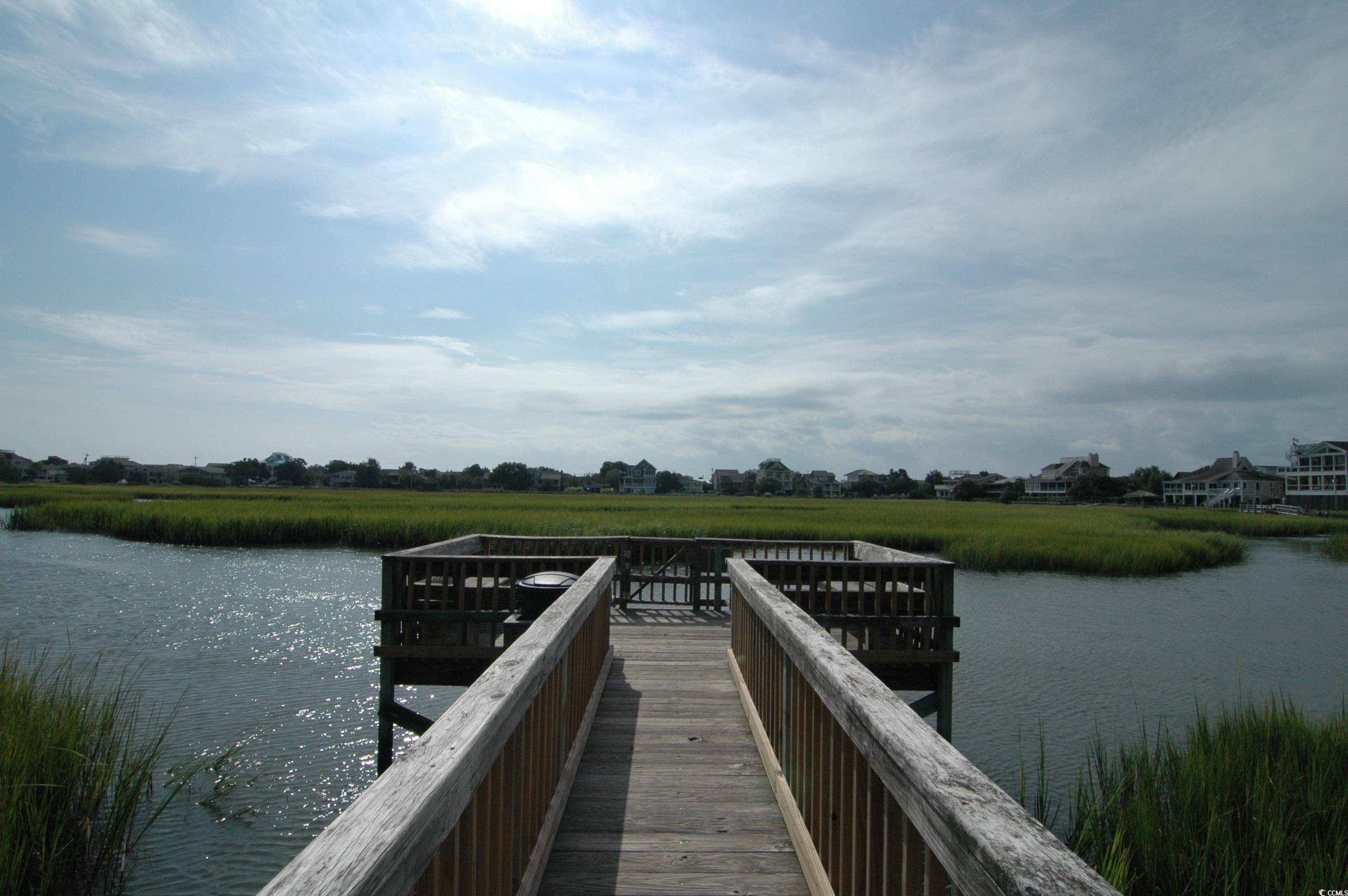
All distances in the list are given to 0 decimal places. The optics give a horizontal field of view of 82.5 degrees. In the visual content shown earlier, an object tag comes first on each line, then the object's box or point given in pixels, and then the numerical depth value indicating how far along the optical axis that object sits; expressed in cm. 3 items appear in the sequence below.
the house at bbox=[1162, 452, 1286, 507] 9456
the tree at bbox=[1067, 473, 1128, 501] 11281
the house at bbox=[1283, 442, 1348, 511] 7906
